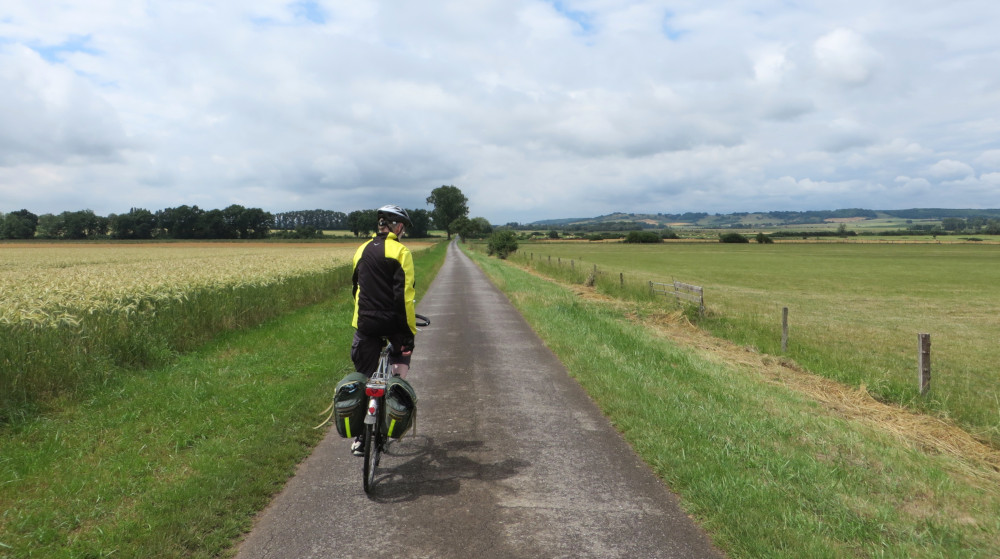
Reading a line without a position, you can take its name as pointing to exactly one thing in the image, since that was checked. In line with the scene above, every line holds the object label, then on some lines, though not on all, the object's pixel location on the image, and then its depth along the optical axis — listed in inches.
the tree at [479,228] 5935.0
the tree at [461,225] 5575.8
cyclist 185.8
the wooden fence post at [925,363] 321.1
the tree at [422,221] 6403.1
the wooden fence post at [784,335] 474.8
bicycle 173.3
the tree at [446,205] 5693.9
